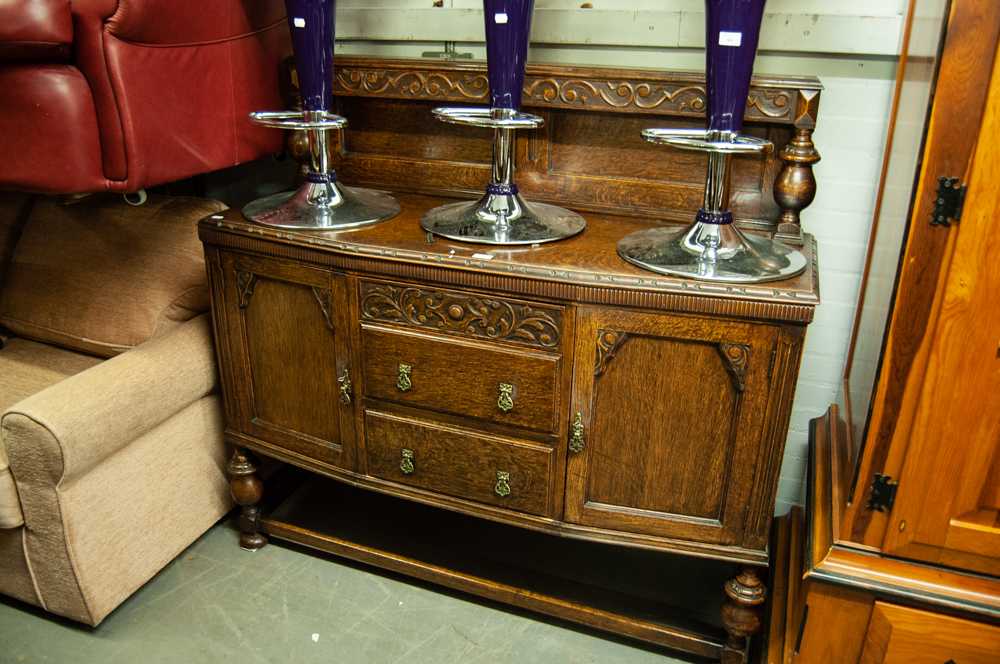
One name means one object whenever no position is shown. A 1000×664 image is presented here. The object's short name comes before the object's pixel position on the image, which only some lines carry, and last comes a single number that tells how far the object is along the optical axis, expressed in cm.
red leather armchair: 130
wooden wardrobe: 98
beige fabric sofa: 149
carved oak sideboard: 126
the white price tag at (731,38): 120
